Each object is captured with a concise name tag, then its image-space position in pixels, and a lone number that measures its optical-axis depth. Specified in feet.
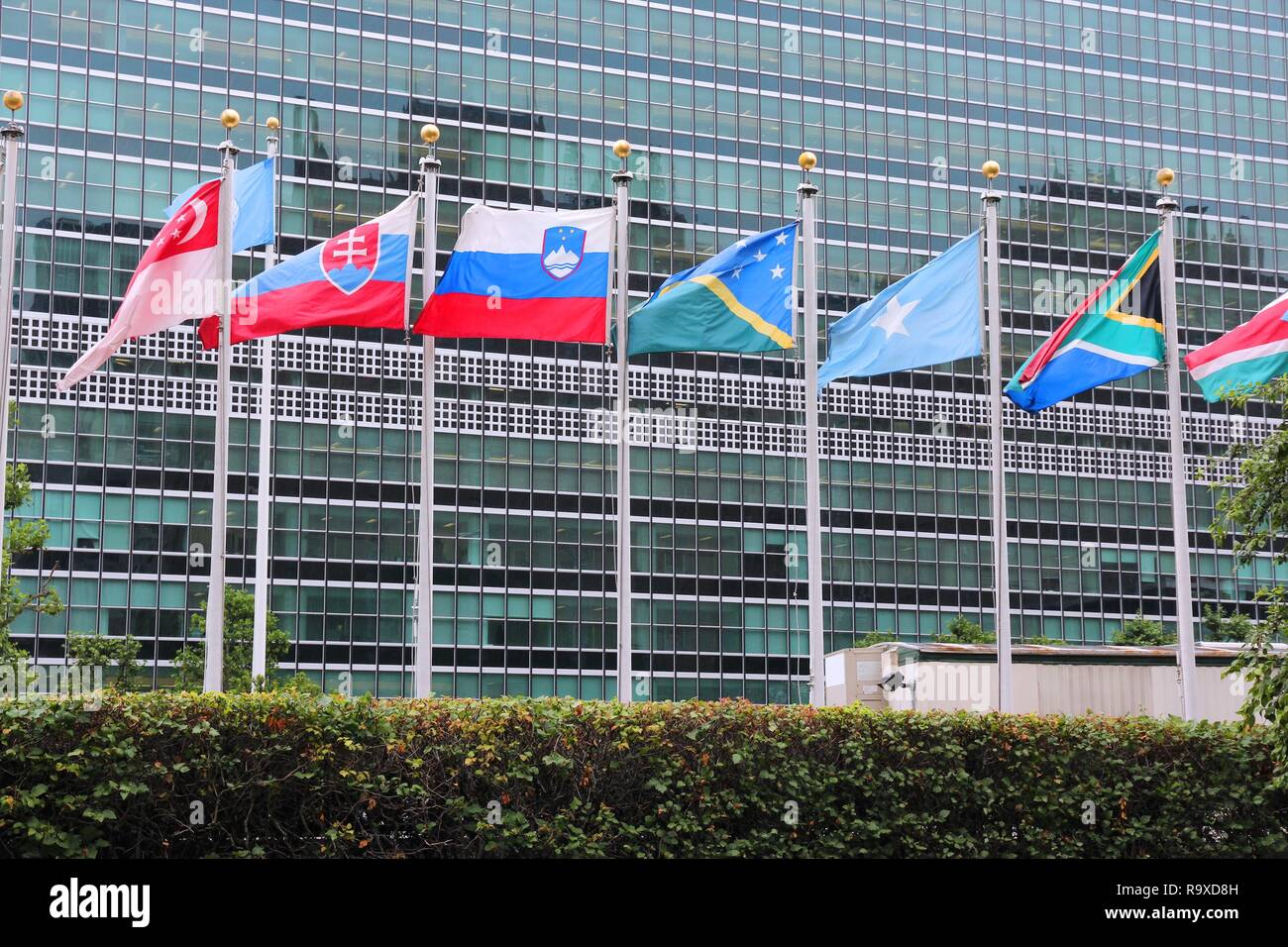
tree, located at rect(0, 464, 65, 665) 177.05
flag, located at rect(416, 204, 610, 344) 86.89
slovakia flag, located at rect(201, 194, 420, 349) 86.02
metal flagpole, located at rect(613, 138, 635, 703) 86.63
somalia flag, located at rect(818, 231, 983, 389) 92.22
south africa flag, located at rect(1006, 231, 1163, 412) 97.04
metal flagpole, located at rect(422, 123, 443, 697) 84.53
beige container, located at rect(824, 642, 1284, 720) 127.13
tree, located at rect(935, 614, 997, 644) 285.84
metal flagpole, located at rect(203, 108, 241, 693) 85.81
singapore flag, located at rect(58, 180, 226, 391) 84.94
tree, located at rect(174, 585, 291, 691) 254.06
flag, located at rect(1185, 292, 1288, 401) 92.27
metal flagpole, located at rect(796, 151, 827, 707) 88.58
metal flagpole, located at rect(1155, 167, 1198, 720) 98.58
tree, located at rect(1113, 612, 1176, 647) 294.66
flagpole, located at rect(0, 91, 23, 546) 84.43
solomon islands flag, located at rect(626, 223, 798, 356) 89.97
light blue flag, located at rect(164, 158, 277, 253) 93.40
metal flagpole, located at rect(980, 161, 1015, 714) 95.35
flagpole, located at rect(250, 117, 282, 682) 111.04
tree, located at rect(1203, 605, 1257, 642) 280.31
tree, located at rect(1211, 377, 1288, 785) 74.49
